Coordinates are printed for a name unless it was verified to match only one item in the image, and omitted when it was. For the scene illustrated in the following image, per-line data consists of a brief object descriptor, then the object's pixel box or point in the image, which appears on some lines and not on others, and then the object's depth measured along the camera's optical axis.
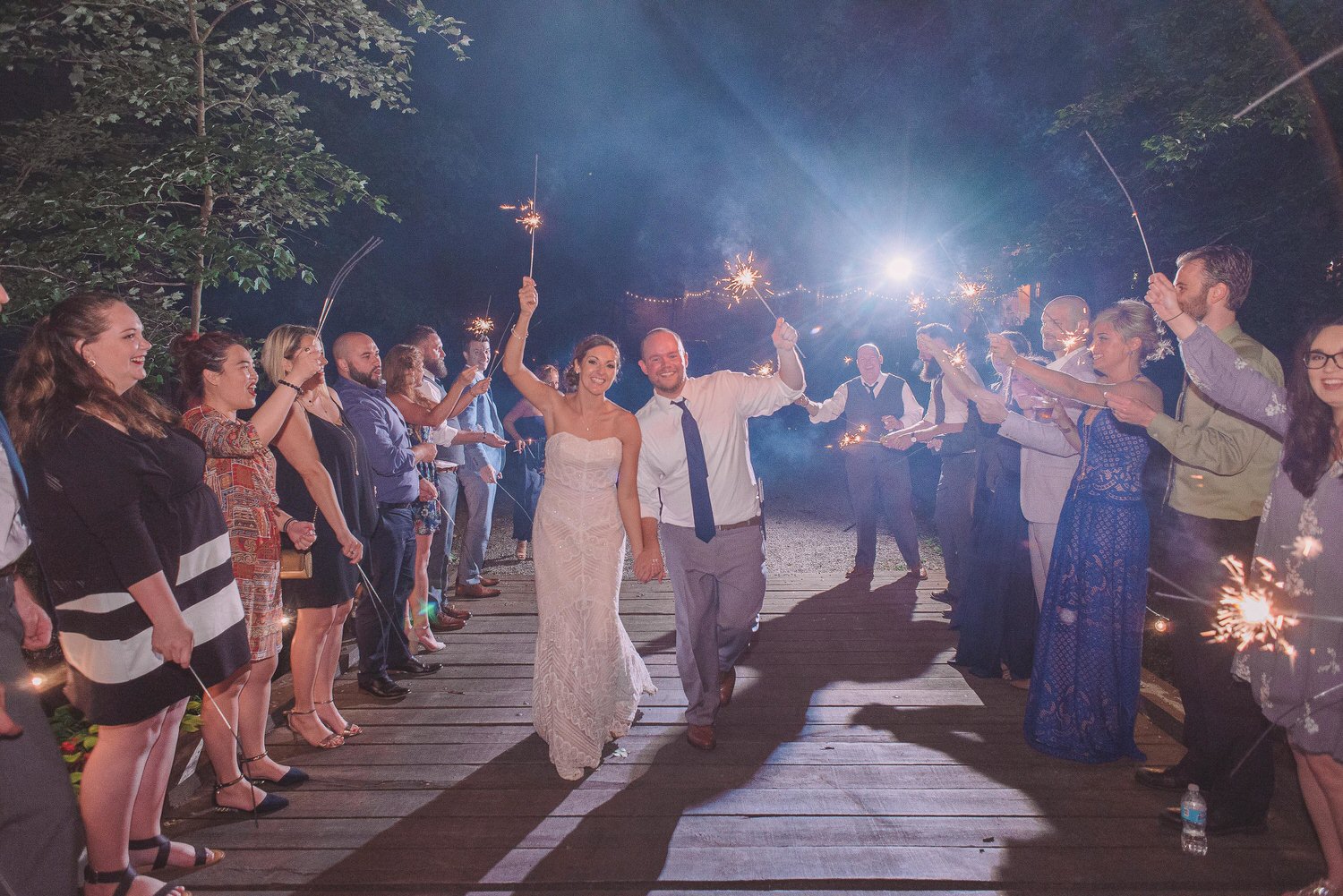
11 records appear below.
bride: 3.82
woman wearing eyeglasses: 2.49
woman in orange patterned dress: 3.26
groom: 4.14
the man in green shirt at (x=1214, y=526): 3.09
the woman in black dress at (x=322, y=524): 3.81
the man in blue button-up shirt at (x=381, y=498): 4.59
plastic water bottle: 3.00
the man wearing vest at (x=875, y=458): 7.21
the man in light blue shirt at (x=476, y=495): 6.75
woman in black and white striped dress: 2.42
